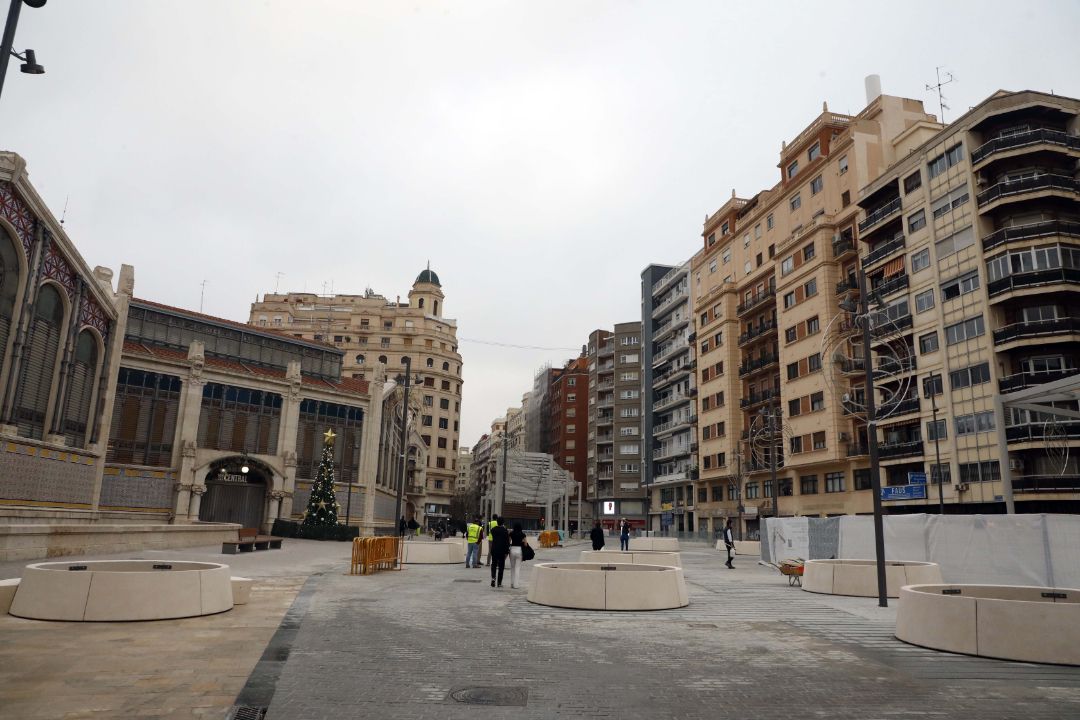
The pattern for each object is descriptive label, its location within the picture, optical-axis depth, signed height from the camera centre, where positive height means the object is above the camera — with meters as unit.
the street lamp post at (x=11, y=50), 9.00 +5.99
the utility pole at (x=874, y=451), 14.23 +1.48
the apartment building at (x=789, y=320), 50.66 +16.16
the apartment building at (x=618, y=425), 97.00 +12.62
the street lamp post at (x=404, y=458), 28.49 +2.23
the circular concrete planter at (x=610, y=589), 13.12 -1.28
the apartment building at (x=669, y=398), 75.56 +13.20
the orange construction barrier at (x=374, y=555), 20.31 -1.22
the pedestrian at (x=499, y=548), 17.62 -0.78
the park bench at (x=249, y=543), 27.02 -1.33
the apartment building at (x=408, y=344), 93.25 +21.40
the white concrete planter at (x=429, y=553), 25.91 -1.39
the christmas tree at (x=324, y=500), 42.62 +0.62
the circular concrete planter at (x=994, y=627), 8.58 -1.22
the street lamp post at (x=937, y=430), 37.83 +5.27
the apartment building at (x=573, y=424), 115.44 +14.57
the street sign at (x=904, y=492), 42.44 +1.84
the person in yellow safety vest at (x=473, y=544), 23.13 -0.95
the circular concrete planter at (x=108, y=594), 10.02 -1.21
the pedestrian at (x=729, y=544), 27.73 -0.89
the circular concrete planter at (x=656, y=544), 35.44 -1.25
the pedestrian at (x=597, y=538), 26.17 -0.73
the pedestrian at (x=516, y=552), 17.25 -0.84
